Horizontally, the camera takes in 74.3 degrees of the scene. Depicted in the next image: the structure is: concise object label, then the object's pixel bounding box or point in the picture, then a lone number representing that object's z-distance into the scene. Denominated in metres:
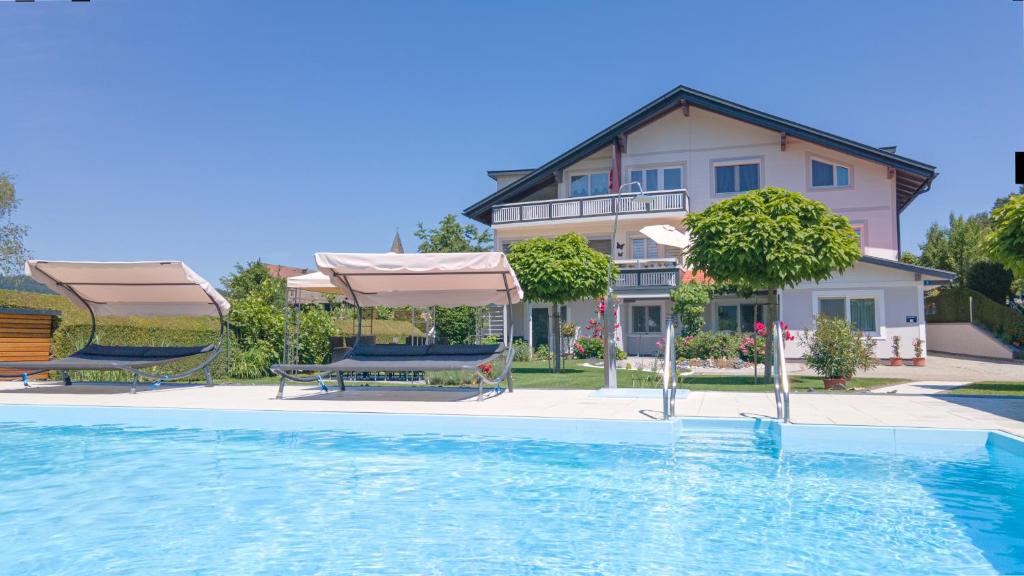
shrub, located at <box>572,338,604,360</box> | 25.68
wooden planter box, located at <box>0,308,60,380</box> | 14.54
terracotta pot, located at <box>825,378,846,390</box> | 12.85
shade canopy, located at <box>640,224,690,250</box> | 18.16
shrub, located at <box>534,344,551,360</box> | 27.36
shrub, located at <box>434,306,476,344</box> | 27.92
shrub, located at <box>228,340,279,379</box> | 16.17
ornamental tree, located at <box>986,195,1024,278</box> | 11.76
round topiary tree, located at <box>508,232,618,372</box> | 18.14
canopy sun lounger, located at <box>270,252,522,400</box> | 11.24
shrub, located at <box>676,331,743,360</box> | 23.41
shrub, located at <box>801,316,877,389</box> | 12.79
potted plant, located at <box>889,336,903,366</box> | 22.61
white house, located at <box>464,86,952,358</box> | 24.05
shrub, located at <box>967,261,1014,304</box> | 29.89
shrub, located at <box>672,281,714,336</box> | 25.47
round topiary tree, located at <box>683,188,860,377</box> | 13.60
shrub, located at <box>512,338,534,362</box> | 26.00
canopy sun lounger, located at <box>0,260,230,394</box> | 12.52
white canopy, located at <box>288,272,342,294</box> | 15.17
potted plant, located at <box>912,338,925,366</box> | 22.60
